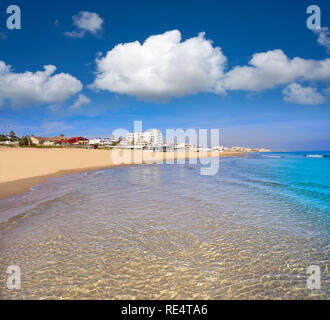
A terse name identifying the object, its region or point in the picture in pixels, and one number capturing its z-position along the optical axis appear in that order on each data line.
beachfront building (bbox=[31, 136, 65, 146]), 97.30
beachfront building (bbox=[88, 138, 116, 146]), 105.40
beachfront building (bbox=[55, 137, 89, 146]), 89.74
